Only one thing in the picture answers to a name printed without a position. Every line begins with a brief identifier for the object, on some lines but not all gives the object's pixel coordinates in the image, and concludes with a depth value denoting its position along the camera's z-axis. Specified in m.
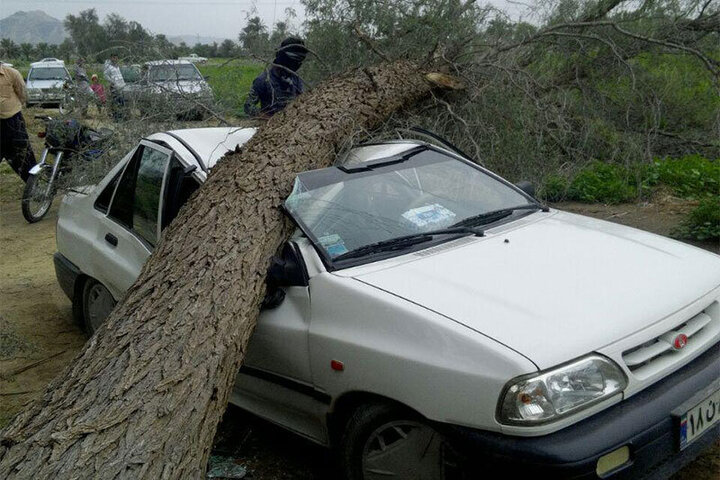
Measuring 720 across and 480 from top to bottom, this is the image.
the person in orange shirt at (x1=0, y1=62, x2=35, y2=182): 9.17
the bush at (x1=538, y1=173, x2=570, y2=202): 7.23
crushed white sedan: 2.57
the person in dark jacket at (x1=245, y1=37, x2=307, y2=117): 6.47
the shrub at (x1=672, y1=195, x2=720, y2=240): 6.06
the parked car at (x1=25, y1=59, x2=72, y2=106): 21.43
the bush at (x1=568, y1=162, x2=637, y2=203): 7.75
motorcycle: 8.38
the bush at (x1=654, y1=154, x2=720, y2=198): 7.71
